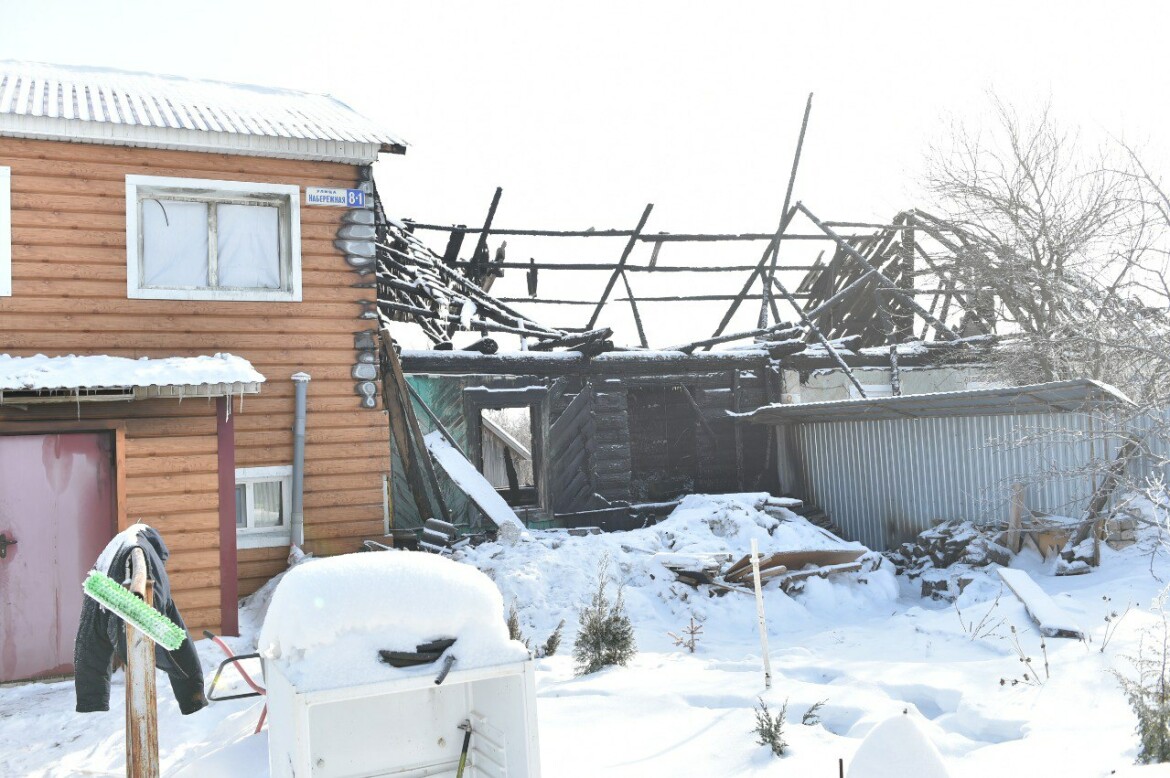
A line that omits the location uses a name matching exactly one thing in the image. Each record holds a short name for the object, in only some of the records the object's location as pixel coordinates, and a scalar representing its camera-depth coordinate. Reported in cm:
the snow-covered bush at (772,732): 561
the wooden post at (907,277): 1815
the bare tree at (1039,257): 1286
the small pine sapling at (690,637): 893
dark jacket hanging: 530
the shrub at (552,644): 852
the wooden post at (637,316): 1709
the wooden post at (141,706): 421
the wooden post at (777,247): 1798
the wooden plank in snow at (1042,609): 784
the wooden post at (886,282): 1766
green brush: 397
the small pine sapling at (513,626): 824
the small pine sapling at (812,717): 621
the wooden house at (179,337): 862
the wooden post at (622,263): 1717
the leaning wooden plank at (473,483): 1207
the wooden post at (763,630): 699
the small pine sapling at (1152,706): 489
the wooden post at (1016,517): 1097
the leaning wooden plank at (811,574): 1086
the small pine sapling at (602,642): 799
